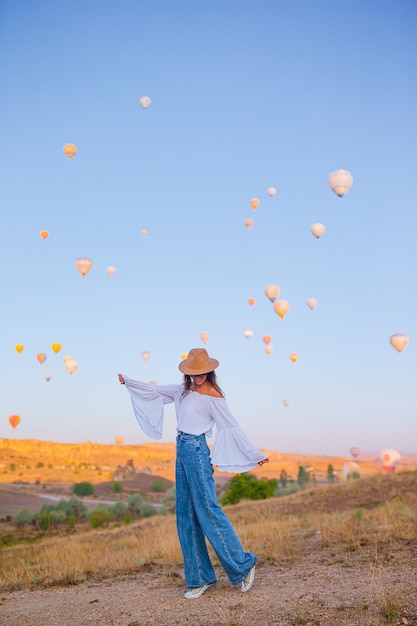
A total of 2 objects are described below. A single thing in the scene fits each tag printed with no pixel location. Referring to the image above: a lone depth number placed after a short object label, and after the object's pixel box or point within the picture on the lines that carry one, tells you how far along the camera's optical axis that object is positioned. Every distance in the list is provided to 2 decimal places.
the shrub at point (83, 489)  54.12
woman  5.48
